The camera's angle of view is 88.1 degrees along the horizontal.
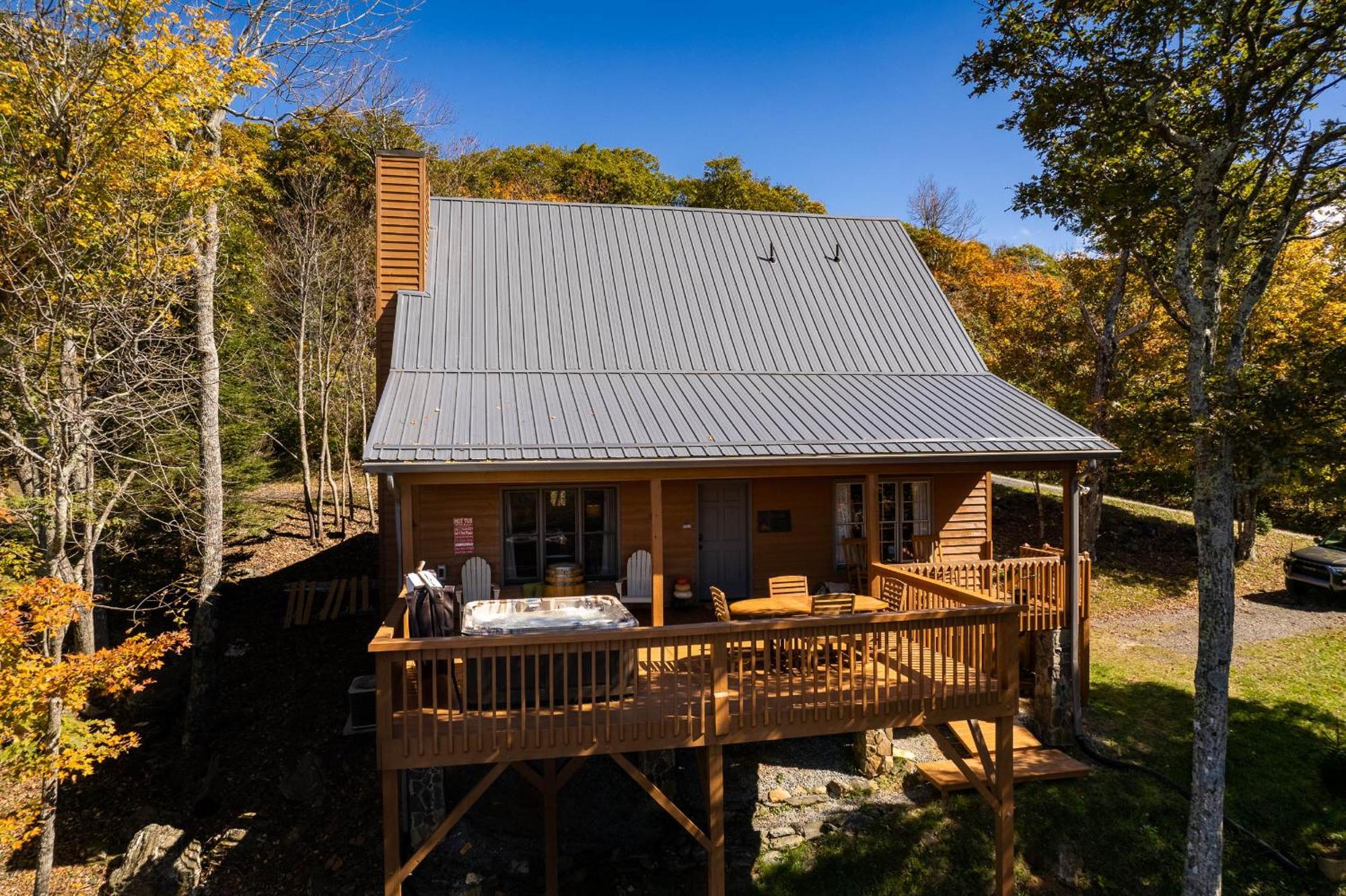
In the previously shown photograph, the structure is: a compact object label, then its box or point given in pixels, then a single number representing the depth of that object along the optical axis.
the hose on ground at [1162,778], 8.66
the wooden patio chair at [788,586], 9.09
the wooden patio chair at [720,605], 7.72
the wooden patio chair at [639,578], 10.03
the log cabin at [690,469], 6.52
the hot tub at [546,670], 6.18
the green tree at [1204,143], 7.73
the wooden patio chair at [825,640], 6.83
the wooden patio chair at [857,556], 11.03
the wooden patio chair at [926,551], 11.48
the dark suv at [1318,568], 15.97
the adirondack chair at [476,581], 9.77
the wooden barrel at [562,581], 9.83
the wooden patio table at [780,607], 7.98
